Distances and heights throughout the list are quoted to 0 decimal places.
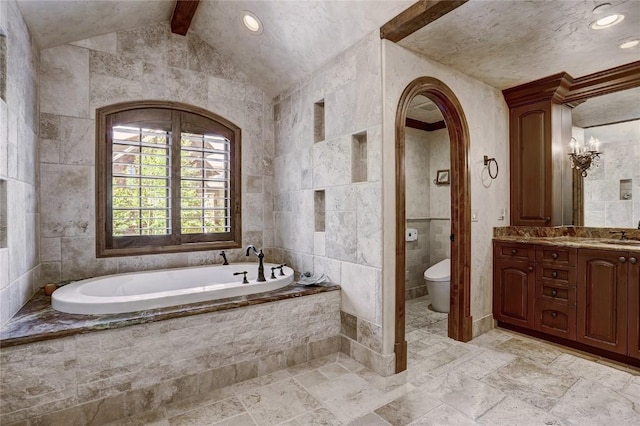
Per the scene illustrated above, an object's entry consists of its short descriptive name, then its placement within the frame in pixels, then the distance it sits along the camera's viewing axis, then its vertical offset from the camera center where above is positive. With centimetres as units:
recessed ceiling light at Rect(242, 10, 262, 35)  272 +166
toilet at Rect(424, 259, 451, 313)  363 -89
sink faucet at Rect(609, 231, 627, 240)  286 -24
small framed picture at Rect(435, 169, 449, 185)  437 +45
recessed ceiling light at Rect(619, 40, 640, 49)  236 +123
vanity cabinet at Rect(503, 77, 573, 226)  306 +56
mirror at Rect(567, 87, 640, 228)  285 +41
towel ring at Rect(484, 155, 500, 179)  311 +45
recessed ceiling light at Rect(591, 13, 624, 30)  207 +124
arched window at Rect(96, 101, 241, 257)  288 +33
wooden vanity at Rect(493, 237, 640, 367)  238 -71
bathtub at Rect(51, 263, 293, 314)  194 -57
